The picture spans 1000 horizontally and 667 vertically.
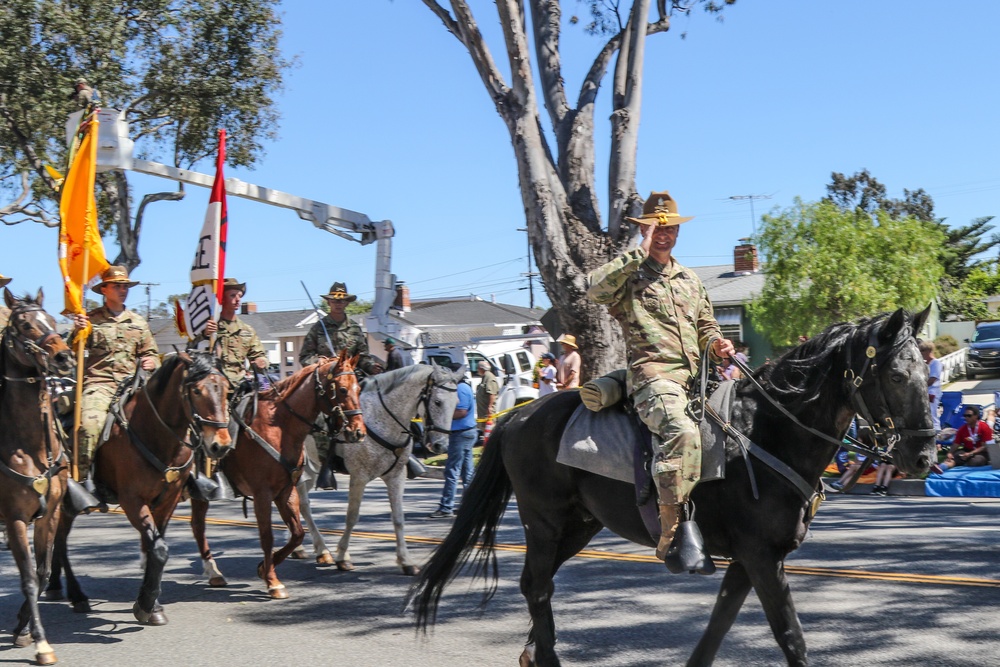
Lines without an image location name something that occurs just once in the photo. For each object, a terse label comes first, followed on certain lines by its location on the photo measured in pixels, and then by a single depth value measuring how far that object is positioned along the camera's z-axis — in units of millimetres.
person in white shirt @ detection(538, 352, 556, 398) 17547
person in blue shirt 12578
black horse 4961
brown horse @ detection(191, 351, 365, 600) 8664
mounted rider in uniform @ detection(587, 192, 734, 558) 5379
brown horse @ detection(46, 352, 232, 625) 7238
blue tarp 13219
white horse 9477
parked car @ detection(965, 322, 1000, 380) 36844
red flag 9977
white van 27031
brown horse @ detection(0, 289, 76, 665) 6383
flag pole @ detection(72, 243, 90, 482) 7691
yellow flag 8555
